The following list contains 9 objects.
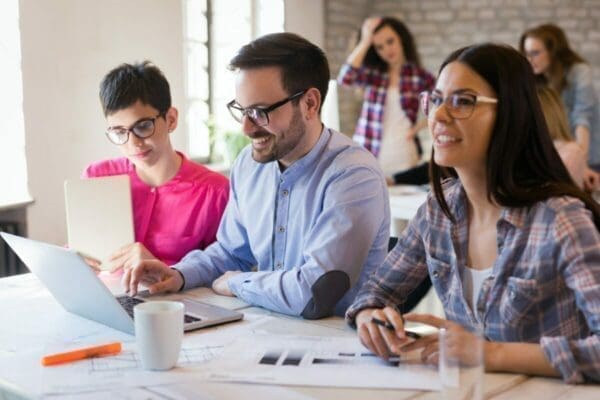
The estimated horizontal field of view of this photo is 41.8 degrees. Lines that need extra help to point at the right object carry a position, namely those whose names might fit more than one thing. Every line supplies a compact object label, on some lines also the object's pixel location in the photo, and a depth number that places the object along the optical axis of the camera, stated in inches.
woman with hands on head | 182.7
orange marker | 55.4
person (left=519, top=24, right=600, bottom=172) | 167.5
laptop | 60.7
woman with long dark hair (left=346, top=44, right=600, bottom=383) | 52.2
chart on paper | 50.9
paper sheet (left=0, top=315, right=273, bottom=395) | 51.1
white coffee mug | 52.9
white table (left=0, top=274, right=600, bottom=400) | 48.9
